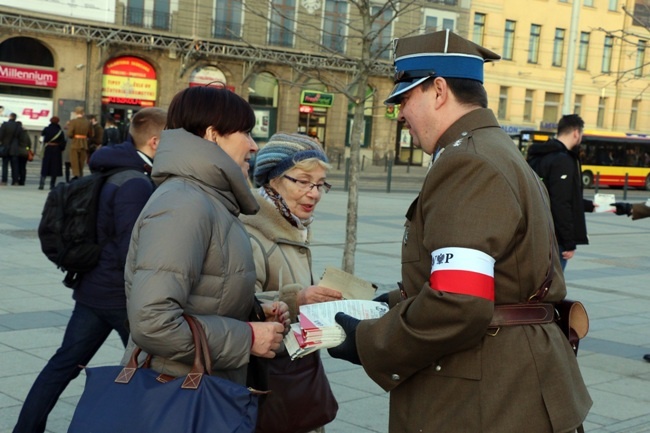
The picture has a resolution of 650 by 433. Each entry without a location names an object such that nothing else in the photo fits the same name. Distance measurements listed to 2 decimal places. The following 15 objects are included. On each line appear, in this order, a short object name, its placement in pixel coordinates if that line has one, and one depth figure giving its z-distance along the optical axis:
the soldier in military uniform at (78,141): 22.14
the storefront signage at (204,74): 41.72
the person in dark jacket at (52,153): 21.12
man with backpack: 4.62
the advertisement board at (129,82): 39.13
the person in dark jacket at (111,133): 21.97
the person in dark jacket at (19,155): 21.31
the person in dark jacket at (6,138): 21.25
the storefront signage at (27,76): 36.12
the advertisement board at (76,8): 36.41
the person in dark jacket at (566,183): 8.47
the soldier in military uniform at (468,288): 2.47
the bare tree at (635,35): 11.88
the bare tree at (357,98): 10.70
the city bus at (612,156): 43.00
